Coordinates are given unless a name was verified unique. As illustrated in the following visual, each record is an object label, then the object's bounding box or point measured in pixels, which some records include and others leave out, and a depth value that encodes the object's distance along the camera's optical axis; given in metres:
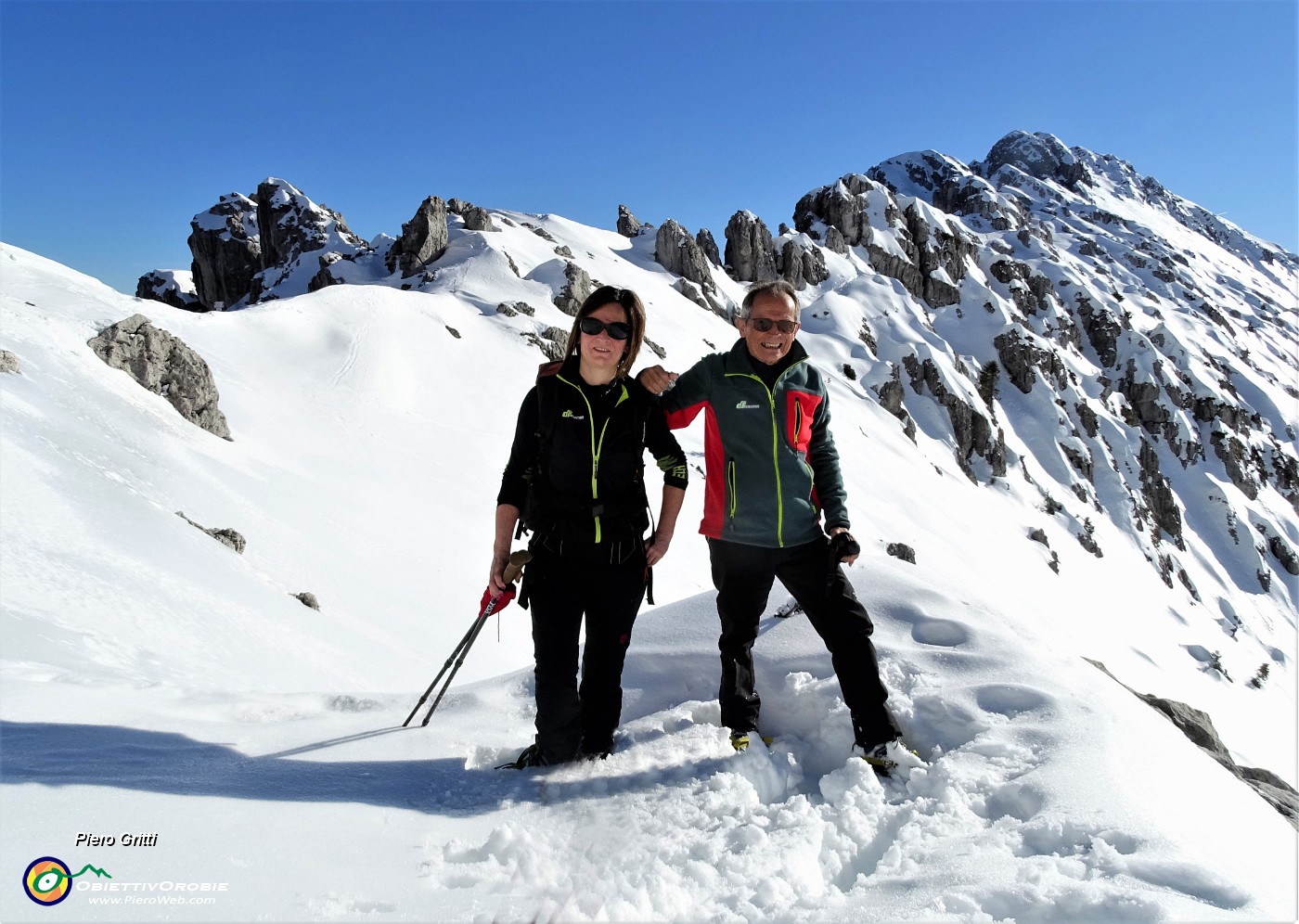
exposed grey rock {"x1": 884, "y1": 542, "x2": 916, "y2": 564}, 19.97
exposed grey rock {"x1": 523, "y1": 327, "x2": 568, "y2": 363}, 30.73
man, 3.96
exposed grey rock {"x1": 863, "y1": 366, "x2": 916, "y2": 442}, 50.66
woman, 3.66
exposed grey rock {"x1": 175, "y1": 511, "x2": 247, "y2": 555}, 8.91
